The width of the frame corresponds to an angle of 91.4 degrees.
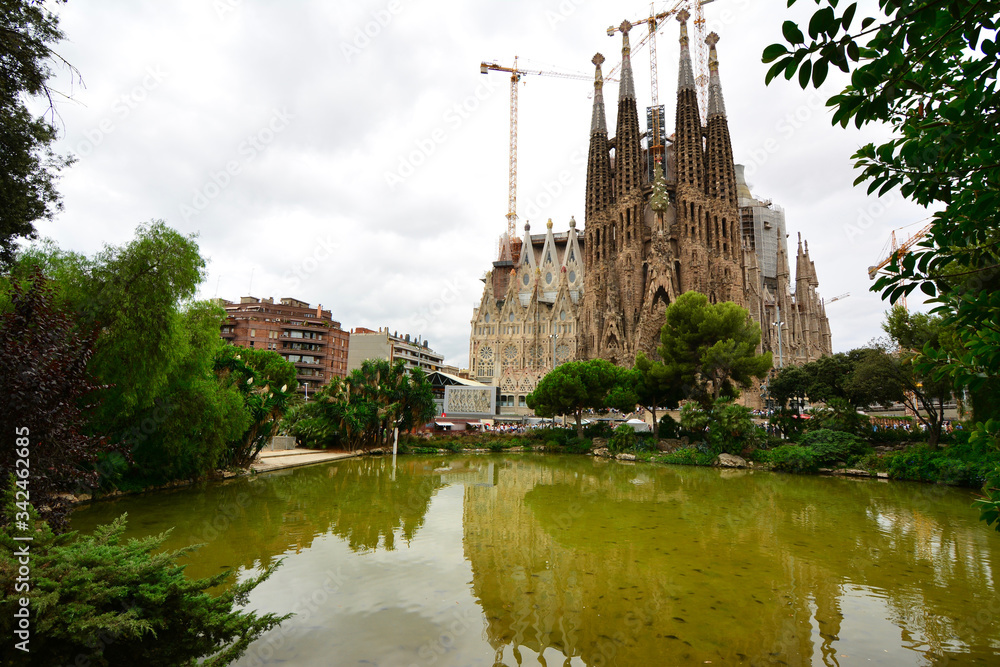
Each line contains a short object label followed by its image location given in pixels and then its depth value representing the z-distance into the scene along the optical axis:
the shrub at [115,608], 2.86
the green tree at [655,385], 29.06
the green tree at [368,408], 25.73
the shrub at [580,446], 28.94
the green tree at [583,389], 28.95
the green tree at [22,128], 6.08
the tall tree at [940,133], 1.99
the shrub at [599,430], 30.41
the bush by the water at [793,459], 19.81
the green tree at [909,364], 18.61
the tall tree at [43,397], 5.08
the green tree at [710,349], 27.14
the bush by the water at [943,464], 15.59
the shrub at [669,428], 28.83
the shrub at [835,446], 20.05
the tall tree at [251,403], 16.44
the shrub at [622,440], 27.06
